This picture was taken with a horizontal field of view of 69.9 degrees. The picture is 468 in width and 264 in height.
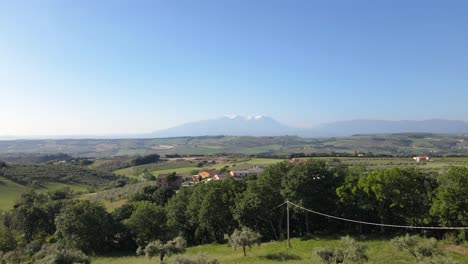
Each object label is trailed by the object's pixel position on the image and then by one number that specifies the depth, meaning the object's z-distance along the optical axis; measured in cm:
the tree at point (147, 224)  3828
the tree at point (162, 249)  2662
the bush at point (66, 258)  2245
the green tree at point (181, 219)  4159
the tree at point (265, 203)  3638
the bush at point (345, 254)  2180
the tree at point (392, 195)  3206
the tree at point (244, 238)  2944
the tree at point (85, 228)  3728
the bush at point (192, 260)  1899
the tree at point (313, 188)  3566
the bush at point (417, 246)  2236
